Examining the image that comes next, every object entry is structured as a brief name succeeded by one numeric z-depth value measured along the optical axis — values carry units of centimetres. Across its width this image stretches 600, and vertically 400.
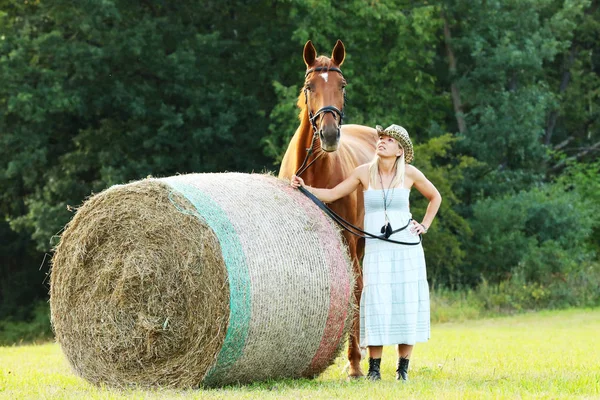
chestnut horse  1577
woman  1519
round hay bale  1380
